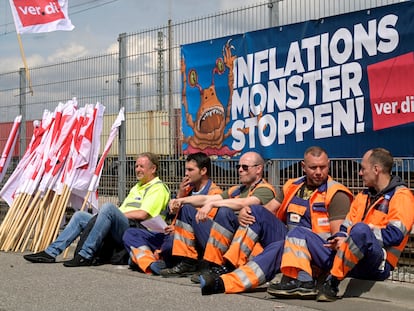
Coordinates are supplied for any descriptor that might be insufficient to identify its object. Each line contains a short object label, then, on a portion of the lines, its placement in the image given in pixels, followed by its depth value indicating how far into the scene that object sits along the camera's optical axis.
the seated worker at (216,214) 6.65
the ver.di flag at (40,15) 11.12
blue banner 7.10
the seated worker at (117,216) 8.05
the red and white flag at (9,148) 11.80
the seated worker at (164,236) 7.62
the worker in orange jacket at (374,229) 5.61
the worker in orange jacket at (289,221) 6.30
